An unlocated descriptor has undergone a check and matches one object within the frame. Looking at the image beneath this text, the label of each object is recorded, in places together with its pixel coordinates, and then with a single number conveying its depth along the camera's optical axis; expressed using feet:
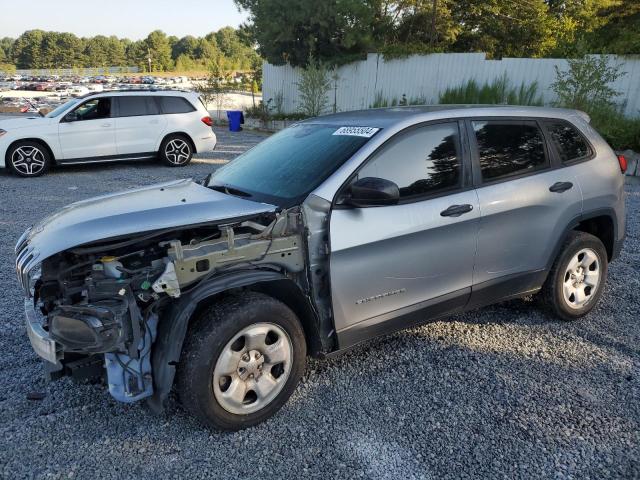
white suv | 34.30
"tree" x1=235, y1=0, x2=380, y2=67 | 61.82
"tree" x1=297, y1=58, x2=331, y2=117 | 57.93
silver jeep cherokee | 8.67
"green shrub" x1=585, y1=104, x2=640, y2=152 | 35.47
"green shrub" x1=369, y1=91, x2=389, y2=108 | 57.16
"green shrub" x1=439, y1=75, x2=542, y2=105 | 43.86
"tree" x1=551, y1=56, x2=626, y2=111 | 35.73
